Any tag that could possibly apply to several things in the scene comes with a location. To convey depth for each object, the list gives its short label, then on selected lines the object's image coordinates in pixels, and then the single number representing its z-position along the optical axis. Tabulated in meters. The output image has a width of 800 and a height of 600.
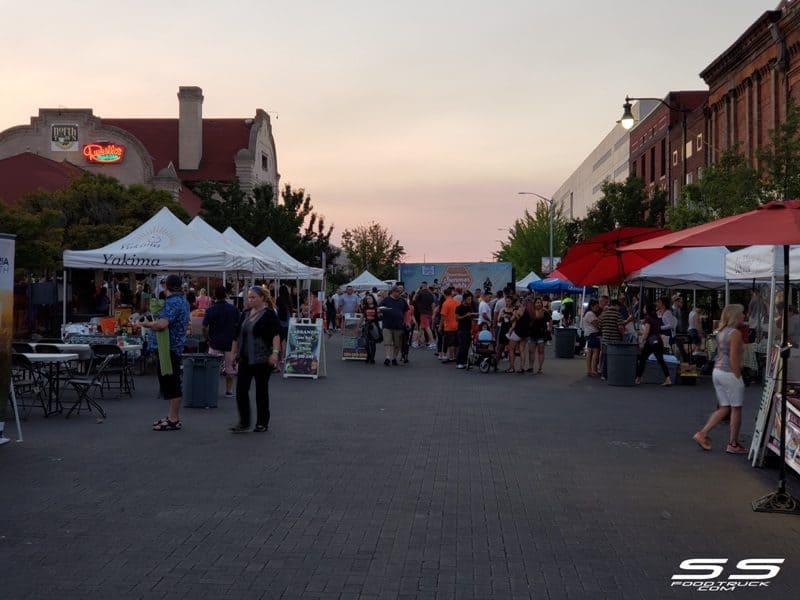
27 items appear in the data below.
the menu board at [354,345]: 24.23
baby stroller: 21.34
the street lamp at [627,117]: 25.67
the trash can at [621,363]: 18.38
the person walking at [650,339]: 18.97
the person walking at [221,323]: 14.98
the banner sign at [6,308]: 9.85
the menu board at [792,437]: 8.54
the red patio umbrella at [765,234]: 7.56
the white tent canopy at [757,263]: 15.37
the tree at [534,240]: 79.94
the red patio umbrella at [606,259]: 17.98
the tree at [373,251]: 104.38
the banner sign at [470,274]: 41.50
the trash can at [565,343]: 27.20
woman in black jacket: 11.42
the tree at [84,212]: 32.62
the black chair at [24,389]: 11.72
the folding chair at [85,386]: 12.52
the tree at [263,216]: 48.81
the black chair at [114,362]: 14.09
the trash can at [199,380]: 13.95
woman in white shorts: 10.15
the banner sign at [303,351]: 18.98
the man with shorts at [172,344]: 11.42
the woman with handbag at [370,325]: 23.44
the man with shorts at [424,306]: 29.14
